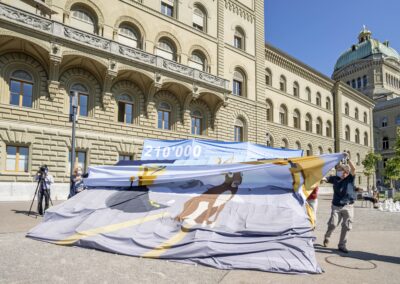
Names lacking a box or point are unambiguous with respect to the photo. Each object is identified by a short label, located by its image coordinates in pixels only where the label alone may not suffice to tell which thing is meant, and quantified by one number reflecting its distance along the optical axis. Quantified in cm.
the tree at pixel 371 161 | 4225
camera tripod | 1179
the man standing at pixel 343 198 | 718
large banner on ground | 558
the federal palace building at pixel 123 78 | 1778
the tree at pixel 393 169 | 2824
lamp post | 1206
